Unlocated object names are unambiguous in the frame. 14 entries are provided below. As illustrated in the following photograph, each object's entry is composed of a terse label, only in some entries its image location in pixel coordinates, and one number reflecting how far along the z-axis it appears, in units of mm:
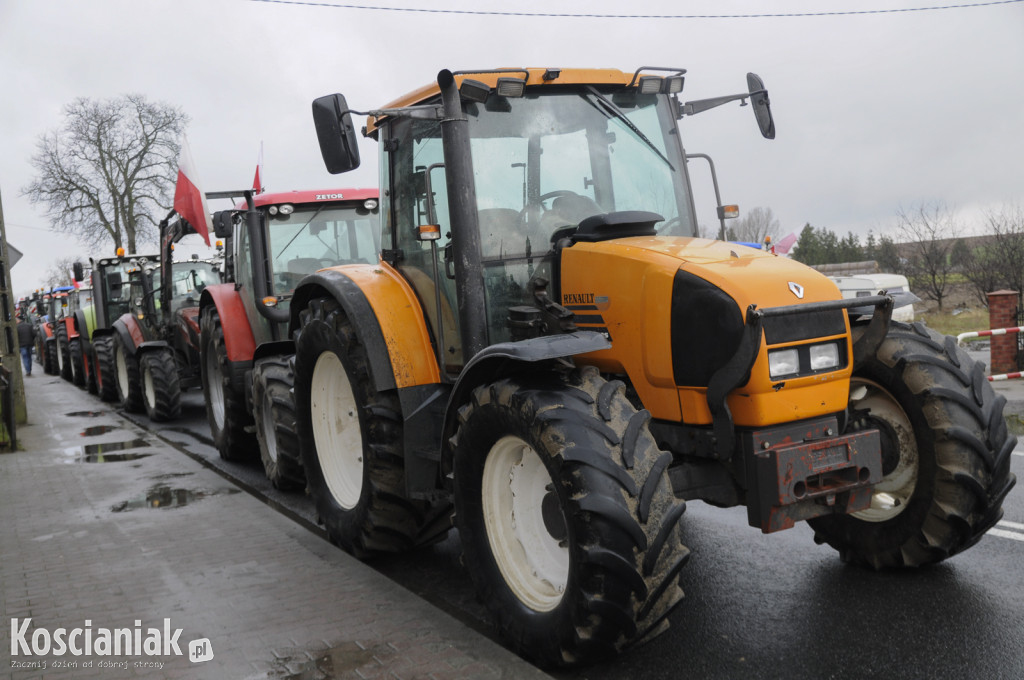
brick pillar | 12703
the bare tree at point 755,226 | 37275
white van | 19577
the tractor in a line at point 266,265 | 8336
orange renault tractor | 3523
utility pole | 12234
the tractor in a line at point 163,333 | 12086
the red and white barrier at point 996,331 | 11528
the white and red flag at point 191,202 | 9539
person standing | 22484
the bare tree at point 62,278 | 58981
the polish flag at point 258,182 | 9203
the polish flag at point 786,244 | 13781
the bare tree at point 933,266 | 27891
